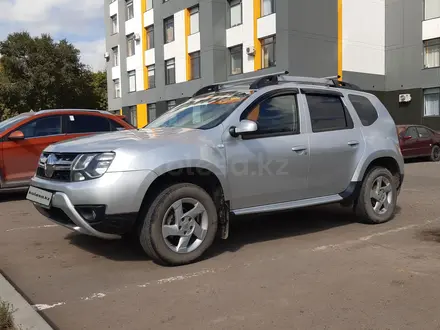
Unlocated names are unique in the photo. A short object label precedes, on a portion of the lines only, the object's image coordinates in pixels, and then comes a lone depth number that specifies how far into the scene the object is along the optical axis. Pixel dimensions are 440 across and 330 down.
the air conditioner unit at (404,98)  25.45
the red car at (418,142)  16.88
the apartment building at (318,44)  23.25
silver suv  4.42
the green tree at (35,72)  37.59
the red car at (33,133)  8.84
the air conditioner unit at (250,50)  24.70
